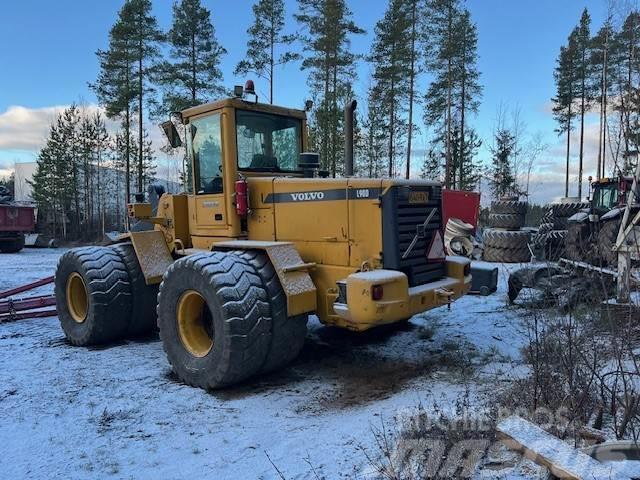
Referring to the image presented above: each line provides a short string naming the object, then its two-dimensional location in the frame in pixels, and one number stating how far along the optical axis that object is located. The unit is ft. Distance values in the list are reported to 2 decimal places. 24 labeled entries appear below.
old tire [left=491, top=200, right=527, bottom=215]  46.47
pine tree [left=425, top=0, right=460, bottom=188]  83.05
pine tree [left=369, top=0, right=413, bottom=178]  83.76
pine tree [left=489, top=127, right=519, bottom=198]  81.63
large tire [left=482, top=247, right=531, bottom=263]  45.06
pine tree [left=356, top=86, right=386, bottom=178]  91.17
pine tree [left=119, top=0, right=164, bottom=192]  84.74
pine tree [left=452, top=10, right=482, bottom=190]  84.02
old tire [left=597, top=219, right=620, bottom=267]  23.77
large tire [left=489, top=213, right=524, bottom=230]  46.60
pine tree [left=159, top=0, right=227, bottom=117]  82.74
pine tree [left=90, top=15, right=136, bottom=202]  85.66
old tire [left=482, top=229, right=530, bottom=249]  44.93
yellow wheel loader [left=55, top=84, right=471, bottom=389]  15.67
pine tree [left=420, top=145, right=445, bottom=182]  94.84
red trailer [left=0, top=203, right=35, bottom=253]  72.33
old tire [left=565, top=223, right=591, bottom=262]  23.83
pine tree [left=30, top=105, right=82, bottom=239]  119.44
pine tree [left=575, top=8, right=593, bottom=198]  73.92
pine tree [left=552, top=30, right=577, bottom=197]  94.89
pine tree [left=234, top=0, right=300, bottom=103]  82.17
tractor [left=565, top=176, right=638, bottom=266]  24.58
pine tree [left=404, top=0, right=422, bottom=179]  84.25
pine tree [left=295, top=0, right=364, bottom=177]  79.56
